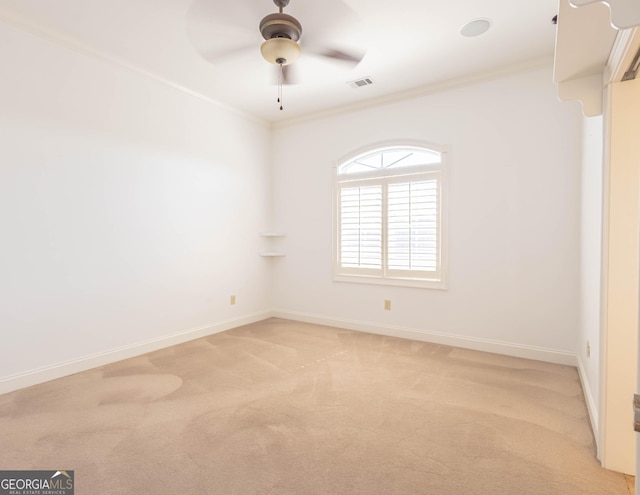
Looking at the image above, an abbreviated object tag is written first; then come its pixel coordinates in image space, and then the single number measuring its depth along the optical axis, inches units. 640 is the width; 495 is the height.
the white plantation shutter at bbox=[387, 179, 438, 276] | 156.6
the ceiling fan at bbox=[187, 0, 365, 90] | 88.5
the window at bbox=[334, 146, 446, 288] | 156.6
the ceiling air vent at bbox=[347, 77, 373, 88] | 149.5
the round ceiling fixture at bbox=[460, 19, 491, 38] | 110.7
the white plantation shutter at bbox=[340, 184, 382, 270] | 173.0
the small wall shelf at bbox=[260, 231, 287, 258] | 200.6
